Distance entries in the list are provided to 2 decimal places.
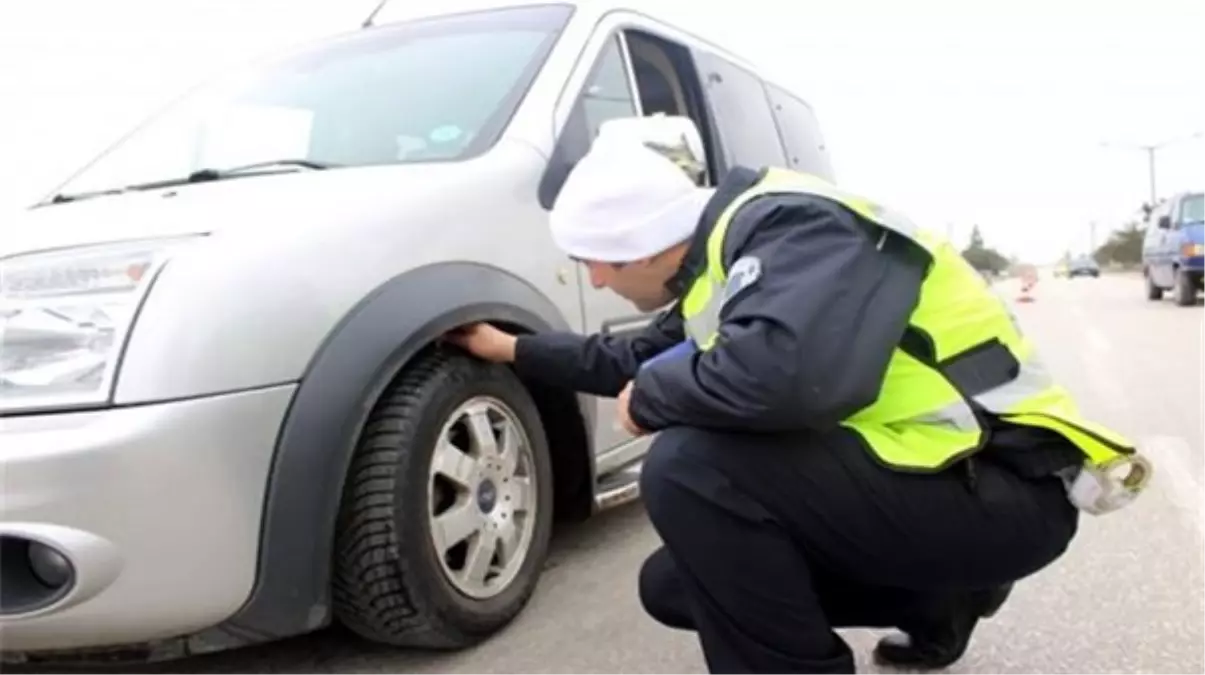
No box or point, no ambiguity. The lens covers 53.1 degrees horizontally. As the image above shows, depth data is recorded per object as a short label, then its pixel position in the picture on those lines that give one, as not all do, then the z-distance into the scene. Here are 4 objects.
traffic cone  19.51
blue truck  14.95
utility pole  48.03
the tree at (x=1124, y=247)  61.58
